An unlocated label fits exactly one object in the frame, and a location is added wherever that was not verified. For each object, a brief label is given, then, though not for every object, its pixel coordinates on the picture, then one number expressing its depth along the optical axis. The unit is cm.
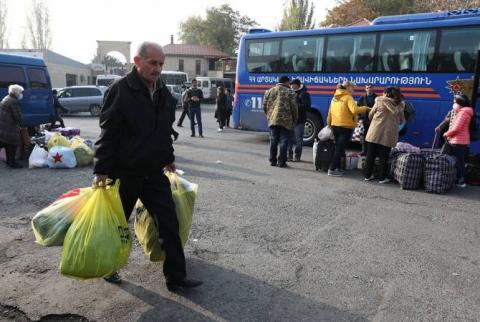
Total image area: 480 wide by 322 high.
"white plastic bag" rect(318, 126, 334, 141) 853
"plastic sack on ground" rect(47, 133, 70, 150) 880
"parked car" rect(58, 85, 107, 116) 2242
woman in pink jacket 737
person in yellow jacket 805
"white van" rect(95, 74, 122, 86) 3178
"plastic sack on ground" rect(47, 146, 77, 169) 836
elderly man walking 314
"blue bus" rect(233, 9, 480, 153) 952
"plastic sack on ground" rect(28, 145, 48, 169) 846
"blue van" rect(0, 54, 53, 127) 1180
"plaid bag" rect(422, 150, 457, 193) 715
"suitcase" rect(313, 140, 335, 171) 873
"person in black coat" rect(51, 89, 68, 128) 1324
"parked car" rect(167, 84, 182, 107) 3073
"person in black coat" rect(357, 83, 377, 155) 954
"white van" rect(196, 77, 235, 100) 3819
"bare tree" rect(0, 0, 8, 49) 5378
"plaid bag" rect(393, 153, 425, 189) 733
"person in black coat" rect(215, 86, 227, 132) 1609
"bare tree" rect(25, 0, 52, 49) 5883
